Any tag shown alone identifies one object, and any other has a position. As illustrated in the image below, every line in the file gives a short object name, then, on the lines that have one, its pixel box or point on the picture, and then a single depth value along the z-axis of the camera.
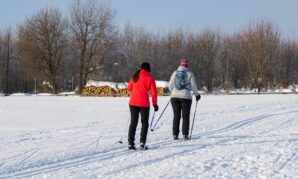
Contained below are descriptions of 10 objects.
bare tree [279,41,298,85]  78.25
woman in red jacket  8.48
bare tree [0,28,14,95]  65.81
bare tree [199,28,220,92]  69.75
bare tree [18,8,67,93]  52.91
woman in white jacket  9.65
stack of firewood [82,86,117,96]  44.34
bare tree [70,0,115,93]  52.25
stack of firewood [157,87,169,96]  42.47
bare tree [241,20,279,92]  62.00
